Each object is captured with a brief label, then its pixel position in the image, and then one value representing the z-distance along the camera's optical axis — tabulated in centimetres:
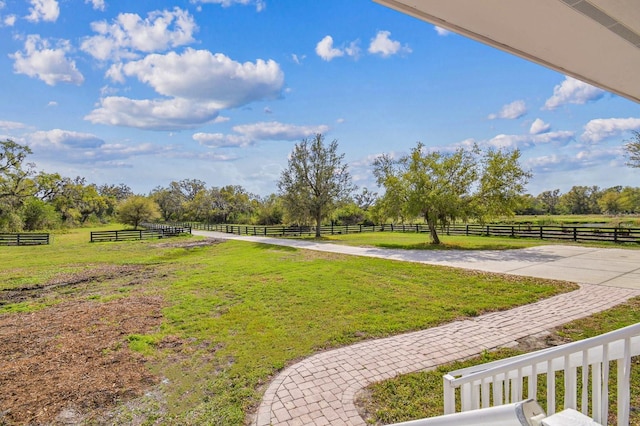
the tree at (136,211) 4697
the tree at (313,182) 2323
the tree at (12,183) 2816
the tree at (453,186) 1499
